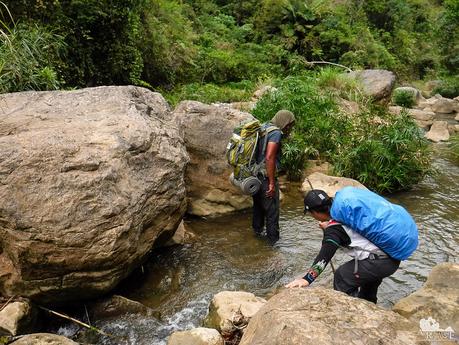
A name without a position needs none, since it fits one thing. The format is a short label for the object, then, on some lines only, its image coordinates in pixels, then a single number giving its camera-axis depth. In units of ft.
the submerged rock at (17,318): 11.53
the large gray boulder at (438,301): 11.41
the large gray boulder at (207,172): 21.25
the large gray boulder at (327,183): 23.04
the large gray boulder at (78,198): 11.80
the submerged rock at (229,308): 12.23
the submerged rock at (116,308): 13.50
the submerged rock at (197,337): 11.37
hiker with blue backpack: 10.28
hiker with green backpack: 16.84
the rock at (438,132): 39.06
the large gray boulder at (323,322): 7.82
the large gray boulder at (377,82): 38.70
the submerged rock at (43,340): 10.78
